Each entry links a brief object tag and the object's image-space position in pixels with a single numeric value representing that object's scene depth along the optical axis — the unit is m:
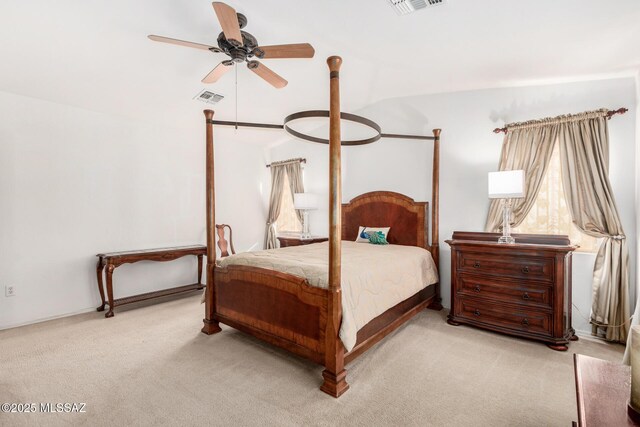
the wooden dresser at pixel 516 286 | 2.72
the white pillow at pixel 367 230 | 4.27
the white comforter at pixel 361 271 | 2.18
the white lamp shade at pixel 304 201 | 5.13
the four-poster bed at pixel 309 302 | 2.06
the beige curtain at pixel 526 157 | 3.23
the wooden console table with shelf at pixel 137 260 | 3.61
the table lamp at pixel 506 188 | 2.95
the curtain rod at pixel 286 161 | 5.62
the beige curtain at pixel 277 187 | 5.66
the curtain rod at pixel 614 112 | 2.86
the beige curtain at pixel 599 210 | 2.82
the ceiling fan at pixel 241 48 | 2.05
